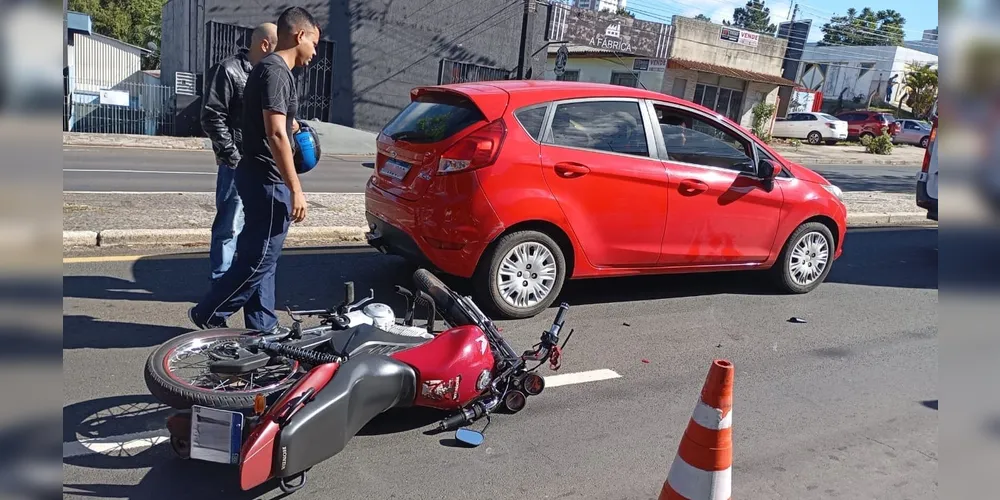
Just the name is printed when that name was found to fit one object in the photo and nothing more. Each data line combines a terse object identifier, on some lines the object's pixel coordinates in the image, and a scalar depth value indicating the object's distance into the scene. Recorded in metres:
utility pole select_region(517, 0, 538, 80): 21.90
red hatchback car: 5.26
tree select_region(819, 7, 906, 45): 60.00
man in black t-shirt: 4.21
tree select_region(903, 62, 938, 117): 42.72
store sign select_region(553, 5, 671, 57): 28.95
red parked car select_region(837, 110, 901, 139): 37.41
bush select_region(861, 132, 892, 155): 31.64
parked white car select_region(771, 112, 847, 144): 34.53
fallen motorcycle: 2.91
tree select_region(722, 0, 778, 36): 99.62
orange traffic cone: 2.95
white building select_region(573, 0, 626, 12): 43.47
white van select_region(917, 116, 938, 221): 8.62
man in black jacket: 4.89
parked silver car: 38.42
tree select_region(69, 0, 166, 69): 43.09
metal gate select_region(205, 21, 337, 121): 23.67
